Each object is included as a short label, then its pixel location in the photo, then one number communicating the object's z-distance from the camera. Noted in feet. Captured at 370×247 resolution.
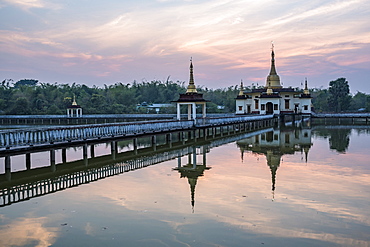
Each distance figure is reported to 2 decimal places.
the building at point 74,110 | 202.57
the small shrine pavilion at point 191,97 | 105.29
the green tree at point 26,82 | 566.77
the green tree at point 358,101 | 339.73
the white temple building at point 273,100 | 183.52
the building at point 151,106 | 292.61
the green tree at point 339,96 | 290.15
